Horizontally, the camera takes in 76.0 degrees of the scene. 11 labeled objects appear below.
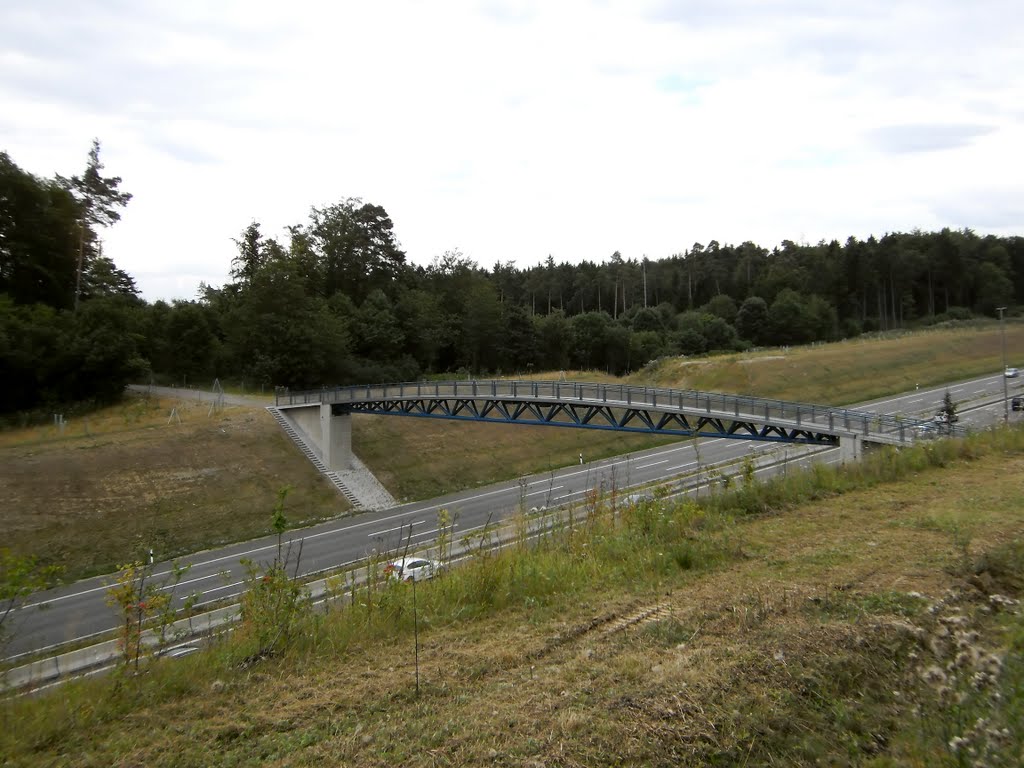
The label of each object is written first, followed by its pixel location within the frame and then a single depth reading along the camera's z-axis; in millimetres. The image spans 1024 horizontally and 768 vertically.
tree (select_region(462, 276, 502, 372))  67625
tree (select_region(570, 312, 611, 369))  73812
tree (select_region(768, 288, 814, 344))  80125
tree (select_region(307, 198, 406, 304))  68438
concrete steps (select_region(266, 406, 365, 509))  35875
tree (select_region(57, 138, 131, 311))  51875
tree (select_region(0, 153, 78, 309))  46719
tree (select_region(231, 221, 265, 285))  63250
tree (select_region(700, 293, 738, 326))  86188
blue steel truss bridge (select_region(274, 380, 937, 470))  23625
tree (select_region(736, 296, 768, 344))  81562
